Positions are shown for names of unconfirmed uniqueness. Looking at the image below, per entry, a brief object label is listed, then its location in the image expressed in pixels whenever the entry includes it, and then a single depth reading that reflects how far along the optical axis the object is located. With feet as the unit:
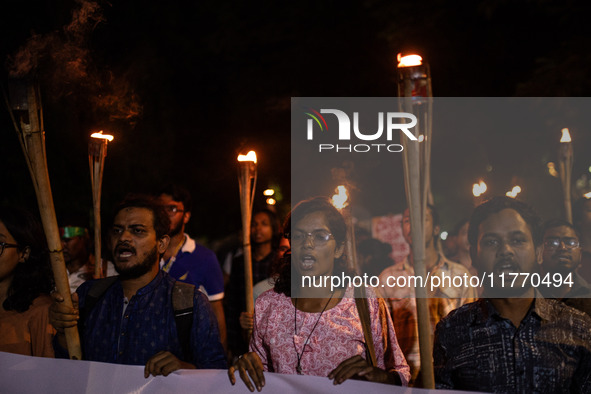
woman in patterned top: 8.46
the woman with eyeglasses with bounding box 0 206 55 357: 9.85
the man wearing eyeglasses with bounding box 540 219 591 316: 12.02
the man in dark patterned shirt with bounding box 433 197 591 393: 7.91
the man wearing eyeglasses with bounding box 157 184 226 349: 15.20
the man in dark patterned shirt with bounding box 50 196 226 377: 9.53
